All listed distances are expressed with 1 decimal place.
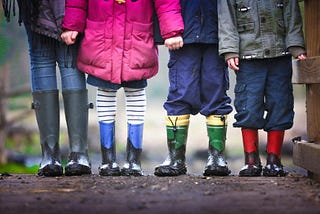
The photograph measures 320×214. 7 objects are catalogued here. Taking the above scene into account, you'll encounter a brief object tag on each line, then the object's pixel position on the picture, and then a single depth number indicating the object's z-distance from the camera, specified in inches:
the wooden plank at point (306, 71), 212.4
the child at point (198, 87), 242.7
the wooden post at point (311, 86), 217.9
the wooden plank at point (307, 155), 210.1
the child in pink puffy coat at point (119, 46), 240.1
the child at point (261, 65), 236.7
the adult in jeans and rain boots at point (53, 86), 241.6
